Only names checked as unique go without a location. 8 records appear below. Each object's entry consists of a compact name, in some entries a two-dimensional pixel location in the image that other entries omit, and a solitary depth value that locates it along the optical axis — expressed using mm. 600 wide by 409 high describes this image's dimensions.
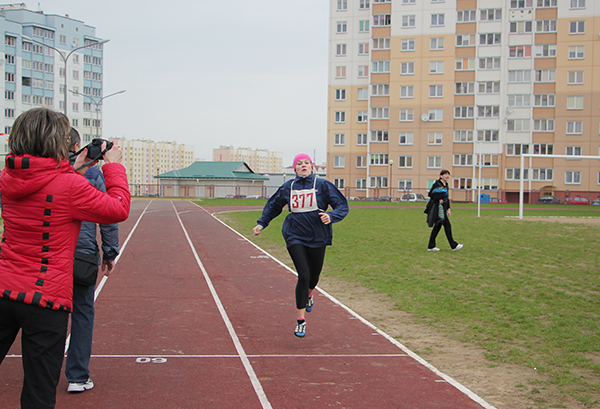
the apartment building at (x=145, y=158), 179062
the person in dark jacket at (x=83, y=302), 4113
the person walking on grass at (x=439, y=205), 14062
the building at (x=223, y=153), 194250
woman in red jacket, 2955
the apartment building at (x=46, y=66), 82375
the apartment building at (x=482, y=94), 63719
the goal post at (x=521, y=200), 29064
